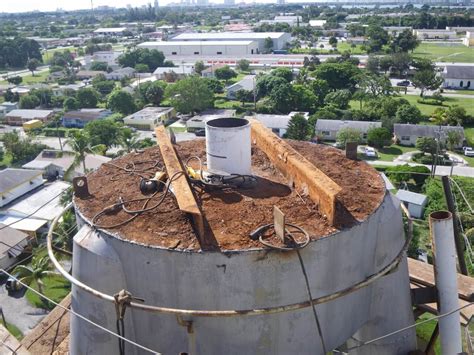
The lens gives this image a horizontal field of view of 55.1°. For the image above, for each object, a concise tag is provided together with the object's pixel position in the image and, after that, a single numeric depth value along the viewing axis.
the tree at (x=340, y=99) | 52.82
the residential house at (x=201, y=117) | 47.36
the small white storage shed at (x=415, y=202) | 27.75
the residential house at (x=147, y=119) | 49.12
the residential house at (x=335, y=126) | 43.00
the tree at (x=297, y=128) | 41.28
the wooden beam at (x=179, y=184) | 6.36
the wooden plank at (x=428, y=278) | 9.16
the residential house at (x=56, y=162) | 34.84
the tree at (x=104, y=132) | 40.25
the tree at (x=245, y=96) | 56.81
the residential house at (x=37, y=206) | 29.17
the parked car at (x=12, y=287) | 22.49
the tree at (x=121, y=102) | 53.97
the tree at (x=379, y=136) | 40.66
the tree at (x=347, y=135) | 39.16
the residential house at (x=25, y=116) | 53.31
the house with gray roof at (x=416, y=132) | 39.22
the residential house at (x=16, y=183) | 31.56
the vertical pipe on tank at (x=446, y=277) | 7.23
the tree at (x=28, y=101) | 59.62
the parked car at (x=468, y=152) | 37.78
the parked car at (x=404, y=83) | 63.17
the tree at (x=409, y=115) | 45.06
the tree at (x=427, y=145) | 37.41
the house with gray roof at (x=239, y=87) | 60.25
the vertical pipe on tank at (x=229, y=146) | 7.97
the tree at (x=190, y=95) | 51.34
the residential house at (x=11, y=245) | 24.77
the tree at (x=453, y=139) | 38.53
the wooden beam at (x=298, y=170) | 6.85
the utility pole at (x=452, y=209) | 9.80
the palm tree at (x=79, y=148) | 28.34
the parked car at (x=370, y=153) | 38.48
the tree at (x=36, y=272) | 20.34
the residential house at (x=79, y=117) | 51.55
